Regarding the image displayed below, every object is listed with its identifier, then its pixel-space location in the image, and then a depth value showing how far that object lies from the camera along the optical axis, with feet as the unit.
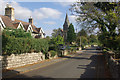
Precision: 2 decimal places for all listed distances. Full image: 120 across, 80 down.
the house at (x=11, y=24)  79.12
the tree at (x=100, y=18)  67.33
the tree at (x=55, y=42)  82.91
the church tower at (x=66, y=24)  308.69
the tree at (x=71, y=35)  260.62
